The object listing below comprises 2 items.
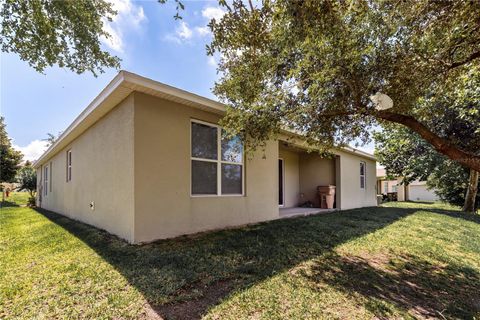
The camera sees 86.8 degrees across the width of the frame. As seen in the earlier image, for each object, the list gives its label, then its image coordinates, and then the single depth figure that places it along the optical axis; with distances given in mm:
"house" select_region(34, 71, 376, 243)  4953
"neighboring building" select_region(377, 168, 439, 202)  26119
